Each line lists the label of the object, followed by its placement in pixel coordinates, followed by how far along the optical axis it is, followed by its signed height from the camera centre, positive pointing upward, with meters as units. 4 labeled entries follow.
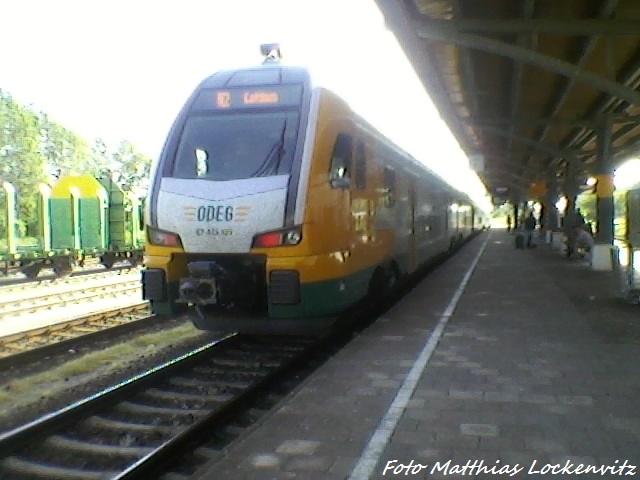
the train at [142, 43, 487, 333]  6.56 +0.18
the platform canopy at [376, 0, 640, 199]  9.40 +2.99
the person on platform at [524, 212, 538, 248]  28.41 -0.52
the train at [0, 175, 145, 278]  18.19 -0.02
